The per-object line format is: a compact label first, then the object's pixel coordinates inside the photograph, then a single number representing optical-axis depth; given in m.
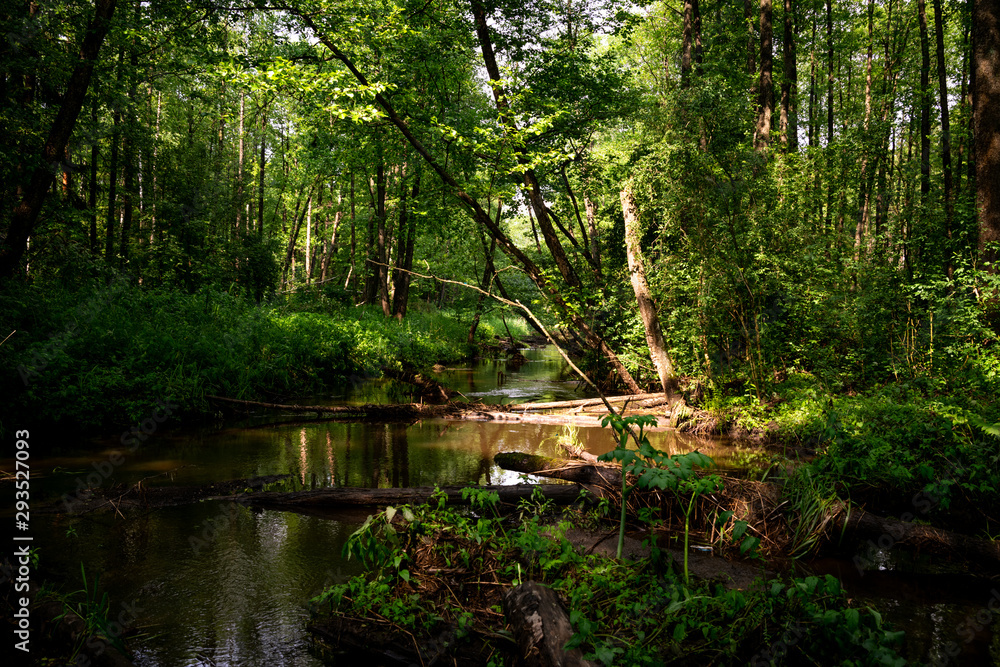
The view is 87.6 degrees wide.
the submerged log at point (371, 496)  5.45
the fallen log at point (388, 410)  10.19
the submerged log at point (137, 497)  5.45
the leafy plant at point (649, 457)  3.14
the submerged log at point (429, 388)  11.48
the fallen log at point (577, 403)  10.93
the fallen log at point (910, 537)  4.57
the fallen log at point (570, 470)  5.55
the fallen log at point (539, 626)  2.63
